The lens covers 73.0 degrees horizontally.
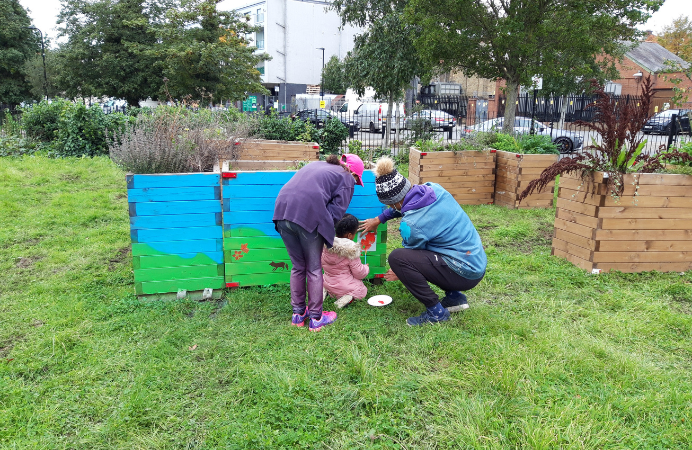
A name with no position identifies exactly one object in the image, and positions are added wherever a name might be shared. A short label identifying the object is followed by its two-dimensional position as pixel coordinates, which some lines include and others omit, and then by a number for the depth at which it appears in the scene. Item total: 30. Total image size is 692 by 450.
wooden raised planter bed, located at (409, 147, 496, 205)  8.27
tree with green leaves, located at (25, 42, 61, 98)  30.20
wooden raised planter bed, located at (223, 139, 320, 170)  8.52
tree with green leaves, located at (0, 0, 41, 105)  30.70
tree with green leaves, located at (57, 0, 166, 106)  25.83
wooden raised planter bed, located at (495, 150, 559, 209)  7.98
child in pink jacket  4.09
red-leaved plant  4.72
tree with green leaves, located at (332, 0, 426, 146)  15.24
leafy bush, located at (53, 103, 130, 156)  13.65
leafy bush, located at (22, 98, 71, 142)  14.92
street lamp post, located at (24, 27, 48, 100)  29.12
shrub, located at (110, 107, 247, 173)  4.32
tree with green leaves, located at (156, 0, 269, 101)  21.23
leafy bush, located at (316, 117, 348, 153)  14.23
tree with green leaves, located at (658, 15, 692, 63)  40.81
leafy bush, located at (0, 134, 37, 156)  13.70
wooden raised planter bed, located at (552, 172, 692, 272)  4.80
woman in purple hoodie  3.65
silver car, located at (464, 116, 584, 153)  16.46
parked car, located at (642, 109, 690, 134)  13.52
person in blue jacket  3.63
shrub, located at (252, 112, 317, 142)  13.76
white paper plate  4.21
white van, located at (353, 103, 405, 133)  26.62
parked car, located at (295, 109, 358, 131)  20.25
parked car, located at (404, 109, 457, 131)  14.87
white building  50.56
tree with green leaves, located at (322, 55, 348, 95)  45.95
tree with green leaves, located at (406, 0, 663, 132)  11.75
